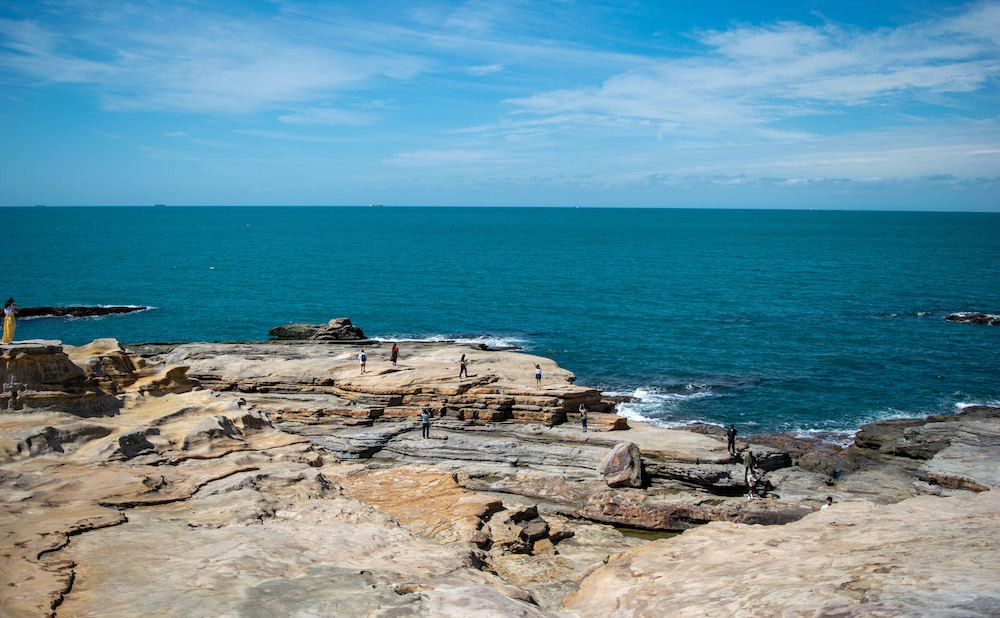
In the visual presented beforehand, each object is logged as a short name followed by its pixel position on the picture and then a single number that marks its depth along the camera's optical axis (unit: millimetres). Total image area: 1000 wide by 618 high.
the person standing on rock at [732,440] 29744
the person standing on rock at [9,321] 23159
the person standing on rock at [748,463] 27369
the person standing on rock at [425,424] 31672
